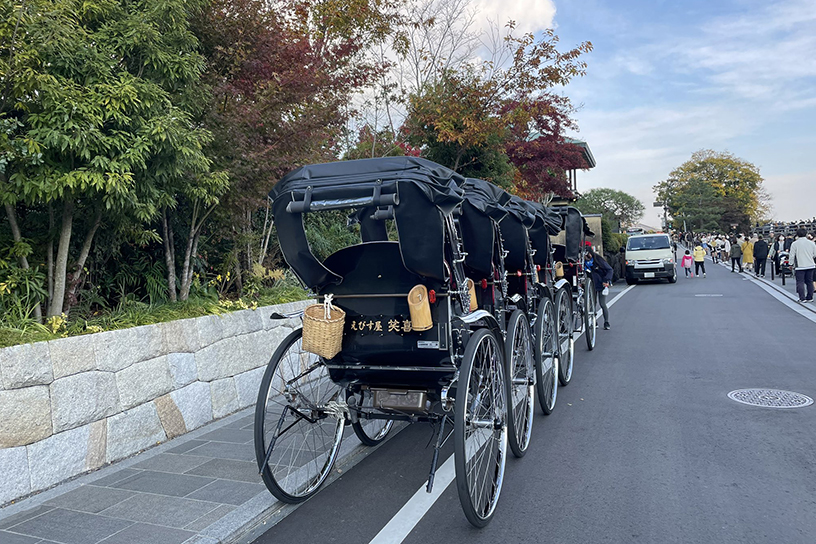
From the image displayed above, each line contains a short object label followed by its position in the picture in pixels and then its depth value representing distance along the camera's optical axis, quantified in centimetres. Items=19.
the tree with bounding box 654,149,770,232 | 8169
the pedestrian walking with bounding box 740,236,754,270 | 2636
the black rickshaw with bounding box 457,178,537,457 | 502
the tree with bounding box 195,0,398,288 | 639
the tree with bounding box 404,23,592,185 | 1226
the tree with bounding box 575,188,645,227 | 11438
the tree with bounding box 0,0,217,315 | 442
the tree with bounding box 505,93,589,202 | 1744
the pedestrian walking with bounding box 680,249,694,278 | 2714
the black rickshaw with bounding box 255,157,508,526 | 377
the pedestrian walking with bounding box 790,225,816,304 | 1453
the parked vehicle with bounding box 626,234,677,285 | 2339
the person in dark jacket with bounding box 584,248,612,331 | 1109
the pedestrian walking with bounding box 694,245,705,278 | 2623
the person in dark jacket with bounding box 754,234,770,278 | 2444
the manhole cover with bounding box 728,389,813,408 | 630
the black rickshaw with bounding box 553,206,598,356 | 925
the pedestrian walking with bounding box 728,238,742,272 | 2802
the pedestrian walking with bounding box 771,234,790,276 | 2292
